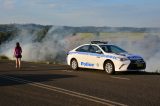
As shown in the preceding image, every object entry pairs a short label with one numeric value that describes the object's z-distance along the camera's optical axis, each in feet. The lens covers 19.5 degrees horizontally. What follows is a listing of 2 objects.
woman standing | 88.89
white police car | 69.15
